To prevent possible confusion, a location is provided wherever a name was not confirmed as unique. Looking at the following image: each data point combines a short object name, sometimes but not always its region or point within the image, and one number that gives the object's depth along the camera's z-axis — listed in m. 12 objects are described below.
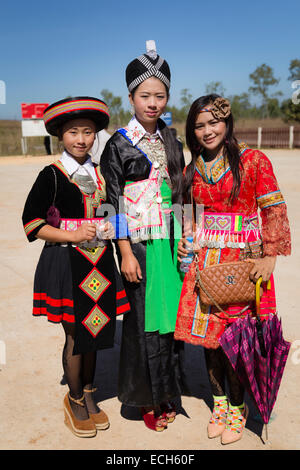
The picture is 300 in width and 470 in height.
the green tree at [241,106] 46.72
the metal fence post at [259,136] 28.27
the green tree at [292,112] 33.76
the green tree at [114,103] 41.59
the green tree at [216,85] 38.62
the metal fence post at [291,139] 26.02
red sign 26.98
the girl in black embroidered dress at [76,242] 2.26
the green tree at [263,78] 44.16
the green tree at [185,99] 38.69
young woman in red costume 2.22
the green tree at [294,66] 35.48
